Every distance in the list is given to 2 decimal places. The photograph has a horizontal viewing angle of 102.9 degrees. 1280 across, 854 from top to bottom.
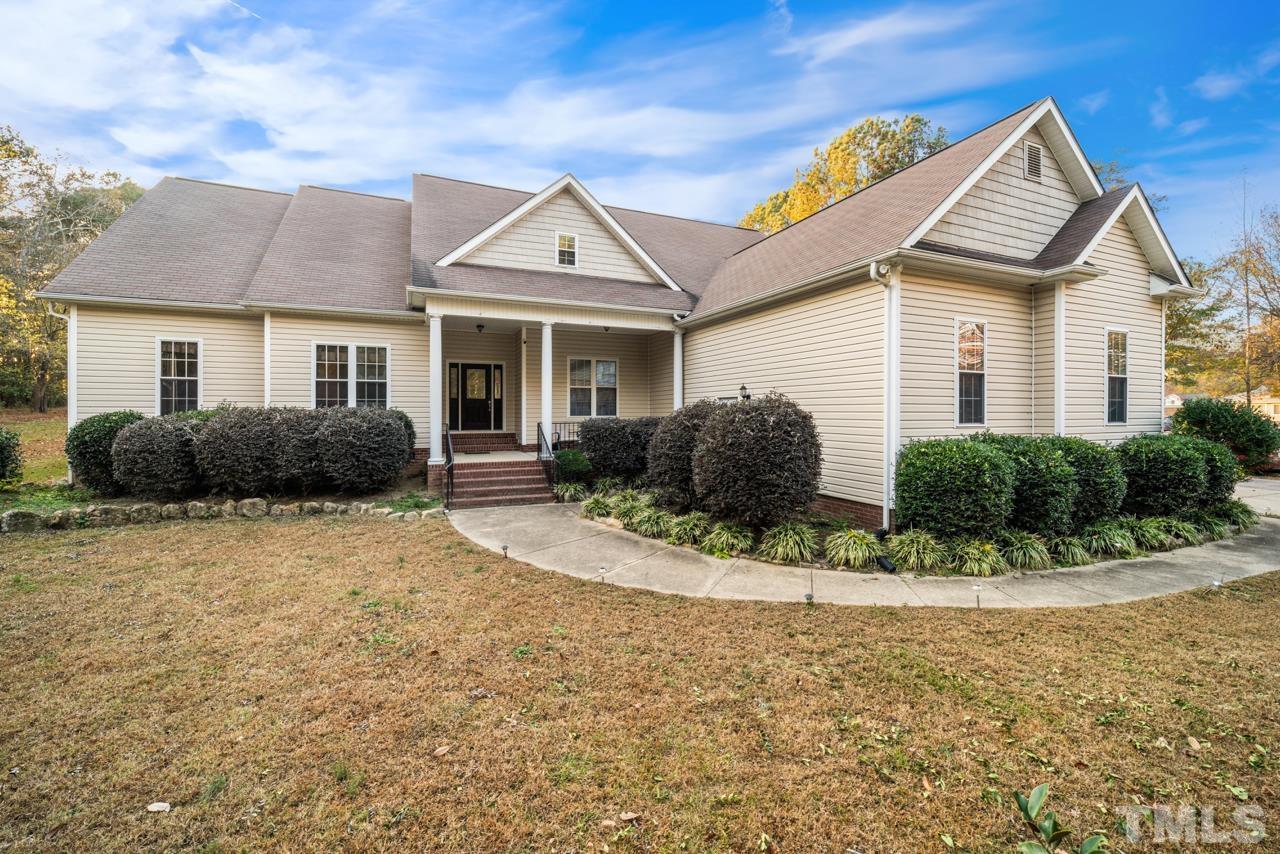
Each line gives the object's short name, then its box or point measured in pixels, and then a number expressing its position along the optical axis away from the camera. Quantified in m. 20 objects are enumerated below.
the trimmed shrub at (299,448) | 8.96
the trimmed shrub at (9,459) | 9.02
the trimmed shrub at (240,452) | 8.65
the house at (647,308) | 8.08
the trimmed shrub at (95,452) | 9.14
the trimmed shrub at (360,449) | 9.12
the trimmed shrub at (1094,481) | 7.07
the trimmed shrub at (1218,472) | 7.91
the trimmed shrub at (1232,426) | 10.98
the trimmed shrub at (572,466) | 10.66
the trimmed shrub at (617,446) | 11.05
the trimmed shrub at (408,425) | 11.12
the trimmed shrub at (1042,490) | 6.60
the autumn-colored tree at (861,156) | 23.27
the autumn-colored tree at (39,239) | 19.88
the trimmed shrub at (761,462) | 6.71
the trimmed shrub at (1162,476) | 7.62
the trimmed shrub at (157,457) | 8.50
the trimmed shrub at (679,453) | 8.14
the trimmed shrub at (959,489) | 6.21
